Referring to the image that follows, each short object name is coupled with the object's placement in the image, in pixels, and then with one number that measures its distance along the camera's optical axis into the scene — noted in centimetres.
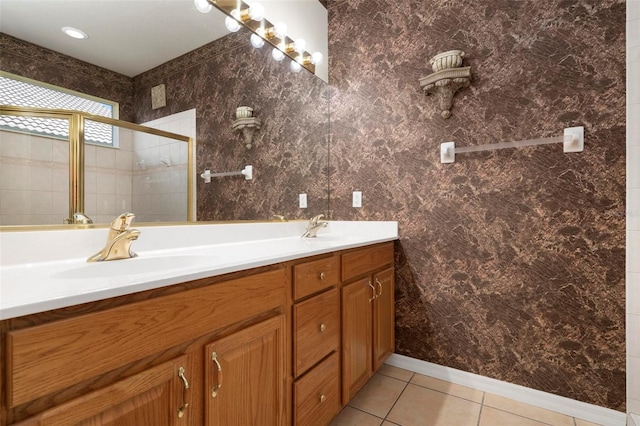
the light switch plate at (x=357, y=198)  224
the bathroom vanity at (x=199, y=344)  57
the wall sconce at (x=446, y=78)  179
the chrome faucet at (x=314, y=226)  203
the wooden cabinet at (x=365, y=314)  152
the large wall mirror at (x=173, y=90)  101
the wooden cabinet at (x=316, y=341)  119
